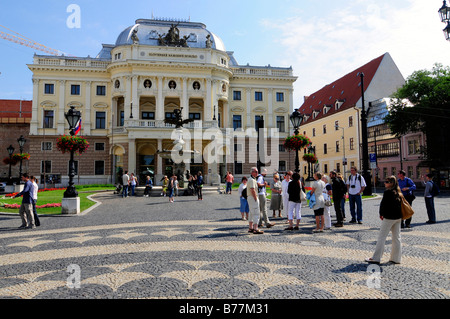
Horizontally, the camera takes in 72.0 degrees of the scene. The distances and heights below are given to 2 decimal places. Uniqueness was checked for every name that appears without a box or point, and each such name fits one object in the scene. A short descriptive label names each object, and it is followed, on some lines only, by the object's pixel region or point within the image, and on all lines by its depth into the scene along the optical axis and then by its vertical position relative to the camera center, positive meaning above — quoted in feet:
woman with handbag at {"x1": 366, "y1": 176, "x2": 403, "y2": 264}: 20.76 -3.35
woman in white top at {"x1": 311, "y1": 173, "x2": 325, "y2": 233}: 32.30 -2.91
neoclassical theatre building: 140.67 +36.18
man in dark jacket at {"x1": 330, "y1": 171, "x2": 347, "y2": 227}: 35.81 -2.10
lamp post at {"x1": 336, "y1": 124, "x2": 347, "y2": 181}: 170.09 +21.36
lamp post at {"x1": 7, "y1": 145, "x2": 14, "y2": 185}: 106.83 +10.16
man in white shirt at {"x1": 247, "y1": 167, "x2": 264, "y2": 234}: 30.99 -2.74
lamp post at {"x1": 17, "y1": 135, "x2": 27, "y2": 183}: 101.60 +13.03
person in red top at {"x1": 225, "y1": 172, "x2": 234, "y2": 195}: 85.15 -1.32
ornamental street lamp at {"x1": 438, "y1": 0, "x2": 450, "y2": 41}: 29.71 +15.31
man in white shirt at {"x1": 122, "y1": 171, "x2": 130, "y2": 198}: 81.74 -1.67
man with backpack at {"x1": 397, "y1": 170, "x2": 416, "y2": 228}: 35.78 -1.41
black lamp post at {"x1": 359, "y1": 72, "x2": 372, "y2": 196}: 63.21 +4.37
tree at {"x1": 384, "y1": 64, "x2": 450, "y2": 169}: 115.34 +24.52
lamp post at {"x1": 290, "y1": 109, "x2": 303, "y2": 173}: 53.88 +9.98
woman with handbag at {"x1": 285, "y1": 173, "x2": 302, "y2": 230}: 32.55 -2.23
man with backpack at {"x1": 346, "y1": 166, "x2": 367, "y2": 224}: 37.91 -2.03
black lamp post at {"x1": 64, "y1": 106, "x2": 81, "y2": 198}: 49.03 +8.67
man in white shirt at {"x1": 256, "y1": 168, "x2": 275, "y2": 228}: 35.65 -2.78
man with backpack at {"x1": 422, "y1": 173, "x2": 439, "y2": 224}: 38.14 -2.55
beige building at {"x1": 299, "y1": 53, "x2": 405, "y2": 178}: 163.63 +36.18
